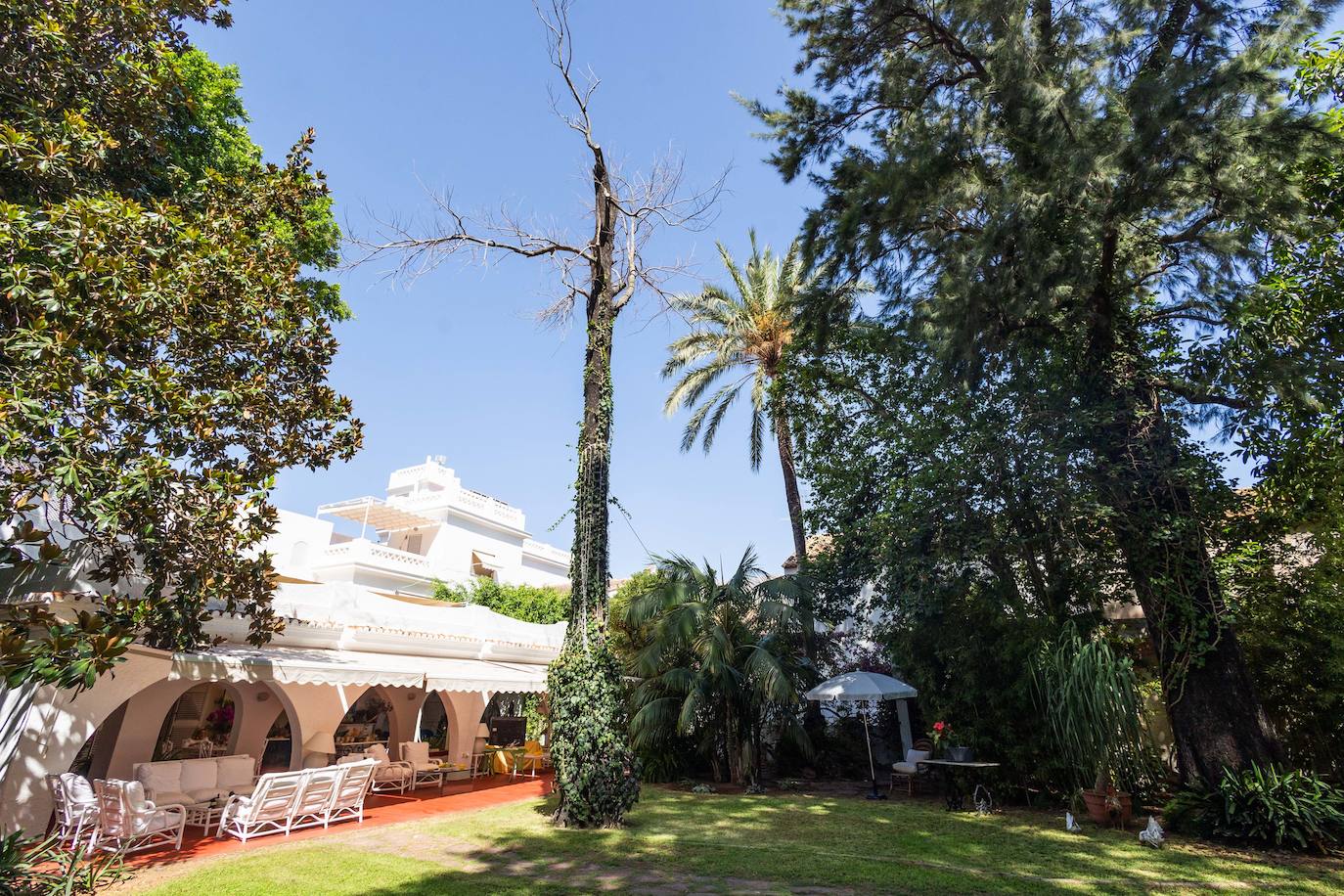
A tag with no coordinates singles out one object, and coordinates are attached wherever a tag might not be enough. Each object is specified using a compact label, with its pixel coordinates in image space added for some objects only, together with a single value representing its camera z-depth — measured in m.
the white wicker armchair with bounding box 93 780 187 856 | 8.37
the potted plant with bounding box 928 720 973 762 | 13.77
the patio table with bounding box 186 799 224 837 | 10.01
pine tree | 10.96
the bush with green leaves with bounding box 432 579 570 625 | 33.22
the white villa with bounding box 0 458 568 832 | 8.64
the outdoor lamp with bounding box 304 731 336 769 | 12.93
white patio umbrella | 15.35
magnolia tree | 7.21
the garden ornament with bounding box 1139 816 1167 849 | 10.05
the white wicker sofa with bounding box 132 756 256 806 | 9.73
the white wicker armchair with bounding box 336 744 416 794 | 13.79
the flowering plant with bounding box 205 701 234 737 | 17.30
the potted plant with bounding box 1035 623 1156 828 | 11.02
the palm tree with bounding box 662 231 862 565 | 23.39
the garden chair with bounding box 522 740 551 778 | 18.00
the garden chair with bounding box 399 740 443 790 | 14.88
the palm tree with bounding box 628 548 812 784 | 16.02
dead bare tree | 11.24
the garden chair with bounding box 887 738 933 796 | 15.46
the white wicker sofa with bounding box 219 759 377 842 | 9.73
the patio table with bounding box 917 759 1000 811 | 13.91
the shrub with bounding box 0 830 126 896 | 6.43
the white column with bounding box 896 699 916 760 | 17.91
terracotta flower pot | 11.66
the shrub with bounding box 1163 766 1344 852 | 9.77
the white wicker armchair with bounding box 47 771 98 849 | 8.31
